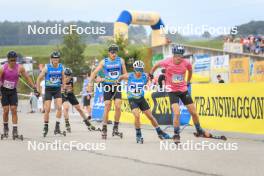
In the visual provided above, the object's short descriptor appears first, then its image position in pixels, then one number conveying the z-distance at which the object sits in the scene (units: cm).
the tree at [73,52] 6669
